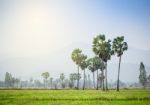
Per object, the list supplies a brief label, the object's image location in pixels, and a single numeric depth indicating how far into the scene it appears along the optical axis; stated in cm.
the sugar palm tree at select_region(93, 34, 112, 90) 9856
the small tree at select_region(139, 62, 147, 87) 17706
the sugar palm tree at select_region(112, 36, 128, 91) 9738
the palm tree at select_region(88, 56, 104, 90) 14000
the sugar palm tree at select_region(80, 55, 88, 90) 13275
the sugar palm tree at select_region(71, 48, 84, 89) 13050
